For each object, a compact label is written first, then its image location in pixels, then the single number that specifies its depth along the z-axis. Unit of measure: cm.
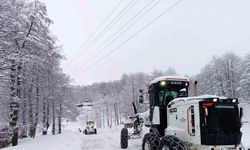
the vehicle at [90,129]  4096
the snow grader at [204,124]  960
